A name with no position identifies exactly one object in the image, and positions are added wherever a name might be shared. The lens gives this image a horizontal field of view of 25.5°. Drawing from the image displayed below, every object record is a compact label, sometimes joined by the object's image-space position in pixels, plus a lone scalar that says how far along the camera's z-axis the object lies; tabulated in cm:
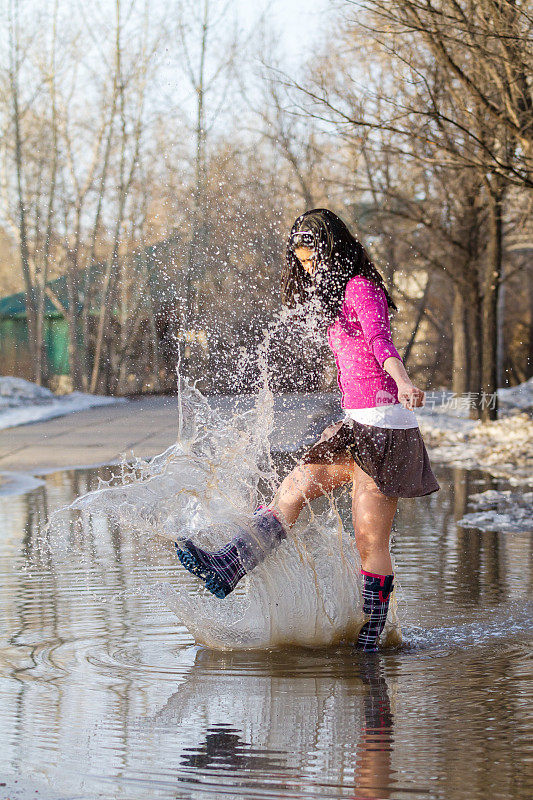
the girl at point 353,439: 443
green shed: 3906
